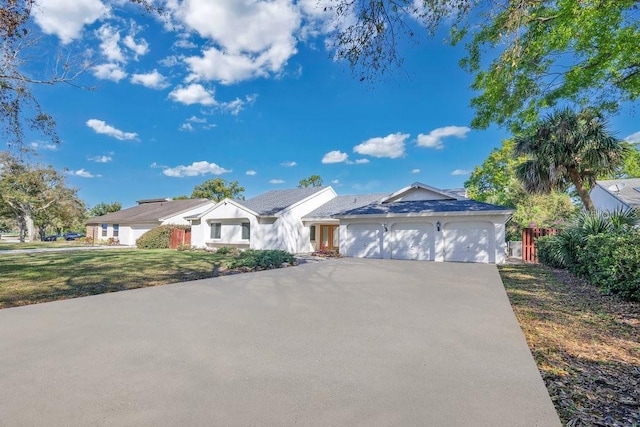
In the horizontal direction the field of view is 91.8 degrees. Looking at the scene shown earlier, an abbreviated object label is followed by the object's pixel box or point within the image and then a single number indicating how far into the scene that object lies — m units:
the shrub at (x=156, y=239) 25.19
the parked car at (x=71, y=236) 41.45
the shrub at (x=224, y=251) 19.69
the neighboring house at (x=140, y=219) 28.88
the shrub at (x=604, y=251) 6.52
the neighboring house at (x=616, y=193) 18.62
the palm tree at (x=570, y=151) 13.48
